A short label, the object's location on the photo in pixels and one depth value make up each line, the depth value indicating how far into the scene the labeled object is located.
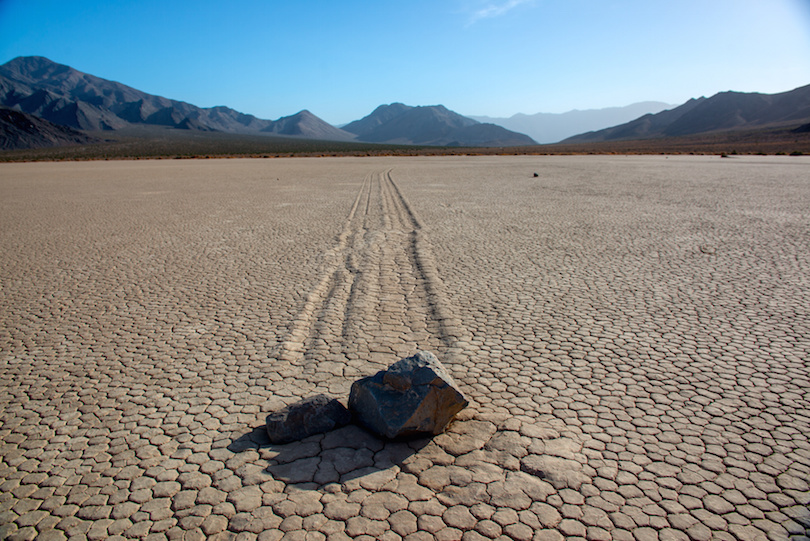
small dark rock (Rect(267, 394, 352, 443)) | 3.28
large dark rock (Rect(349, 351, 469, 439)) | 3.22
